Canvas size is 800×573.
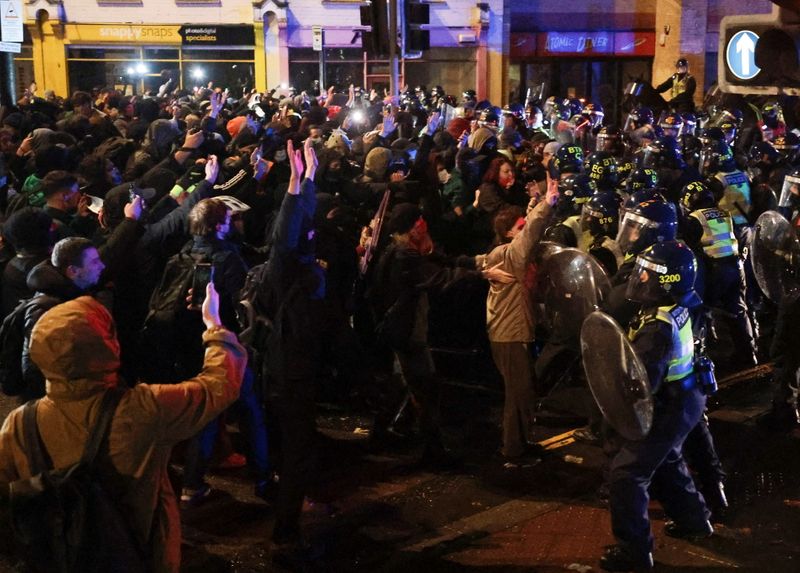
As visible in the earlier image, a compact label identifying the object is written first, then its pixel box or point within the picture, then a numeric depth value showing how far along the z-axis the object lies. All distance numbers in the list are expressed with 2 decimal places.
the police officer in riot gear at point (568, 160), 10.50
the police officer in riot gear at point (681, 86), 21.22
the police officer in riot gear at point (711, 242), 9.03
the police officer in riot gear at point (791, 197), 9.06
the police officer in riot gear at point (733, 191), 10.59
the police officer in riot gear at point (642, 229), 6.89
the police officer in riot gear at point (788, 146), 13.52
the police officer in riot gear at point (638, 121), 15.64
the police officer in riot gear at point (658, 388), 5.81
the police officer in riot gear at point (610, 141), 13.93
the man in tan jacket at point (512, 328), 7.55
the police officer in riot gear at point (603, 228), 8.27
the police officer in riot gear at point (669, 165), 10.92
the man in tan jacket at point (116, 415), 3.95
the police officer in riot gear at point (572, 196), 9.18
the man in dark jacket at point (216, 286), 6.88
